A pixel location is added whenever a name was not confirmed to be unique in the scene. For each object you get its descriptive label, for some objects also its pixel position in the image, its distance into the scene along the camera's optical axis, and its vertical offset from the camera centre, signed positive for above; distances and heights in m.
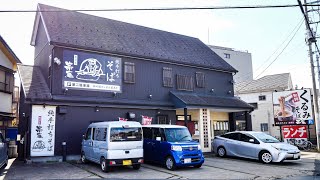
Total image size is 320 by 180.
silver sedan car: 12.95 -1.48
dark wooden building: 13.77 +2.19
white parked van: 10.41 -0.99
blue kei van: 11.14 -1.20
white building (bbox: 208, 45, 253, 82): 43.28 +9.32
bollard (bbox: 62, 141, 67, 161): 13.55 -1.55
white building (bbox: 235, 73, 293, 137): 31.73 +2.52
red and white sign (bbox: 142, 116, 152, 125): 16.17 -0.09
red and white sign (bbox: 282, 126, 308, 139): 19.17 -1.03
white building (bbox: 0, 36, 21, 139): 17.06 +2.22
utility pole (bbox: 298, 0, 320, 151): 18.34 +2.88
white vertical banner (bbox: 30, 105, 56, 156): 13.12 -0.51
